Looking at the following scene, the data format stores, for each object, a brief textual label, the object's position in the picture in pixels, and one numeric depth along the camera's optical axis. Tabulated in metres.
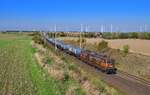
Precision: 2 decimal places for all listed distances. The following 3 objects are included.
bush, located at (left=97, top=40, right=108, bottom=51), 80.50
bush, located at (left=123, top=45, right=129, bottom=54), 63.25
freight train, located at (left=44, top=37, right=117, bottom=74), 40.34
